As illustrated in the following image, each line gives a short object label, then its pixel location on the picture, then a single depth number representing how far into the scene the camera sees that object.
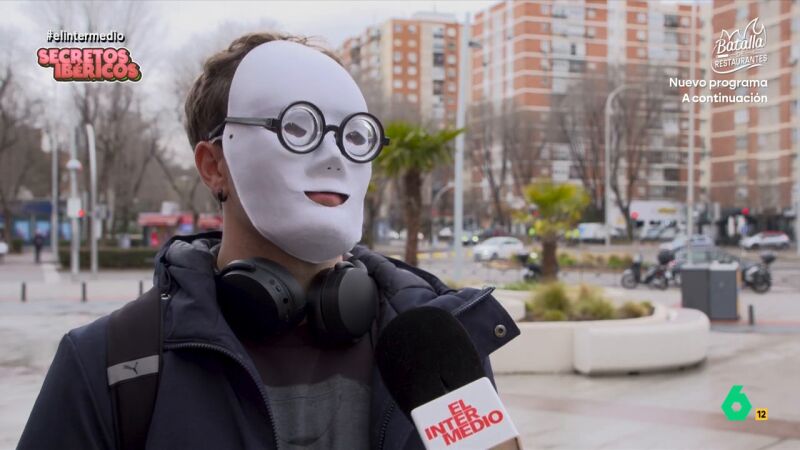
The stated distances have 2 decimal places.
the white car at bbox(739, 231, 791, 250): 46.75
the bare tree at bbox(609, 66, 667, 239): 44.56
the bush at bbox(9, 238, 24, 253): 44.25
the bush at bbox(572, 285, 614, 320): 10.53
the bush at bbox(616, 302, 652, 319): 10.90
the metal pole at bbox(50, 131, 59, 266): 36.62
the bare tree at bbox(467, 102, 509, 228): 54.84
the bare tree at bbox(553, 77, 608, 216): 47.78
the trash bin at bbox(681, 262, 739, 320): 14.15
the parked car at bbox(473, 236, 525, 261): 36.31
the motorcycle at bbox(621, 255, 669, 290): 21.67
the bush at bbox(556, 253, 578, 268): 29.87
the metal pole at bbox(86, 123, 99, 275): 24.27
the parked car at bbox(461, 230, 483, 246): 51.28
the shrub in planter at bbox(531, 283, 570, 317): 10.73
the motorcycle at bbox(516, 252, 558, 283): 21.81
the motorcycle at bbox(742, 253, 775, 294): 20.44
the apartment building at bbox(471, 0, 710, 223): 55.06
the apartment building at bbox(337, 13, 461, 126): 96.81
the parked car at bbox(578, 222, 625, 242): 53.53
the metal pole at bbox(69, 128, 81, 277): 24.08
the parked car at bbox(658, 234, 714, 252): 30.45
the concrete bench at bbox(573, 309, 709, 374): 9.13
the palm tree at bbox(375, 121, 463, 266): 13.52
